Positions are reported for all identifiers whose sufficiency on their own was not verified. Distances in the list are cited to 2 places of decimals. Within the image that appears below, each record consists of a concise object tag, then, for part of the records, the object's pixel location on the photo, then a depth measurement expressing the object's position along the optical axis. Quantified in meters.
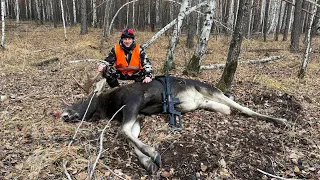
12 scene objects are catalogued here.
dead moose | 3.47
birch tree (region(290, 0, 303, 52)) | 10.76
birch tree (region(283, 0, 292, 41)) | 15.77
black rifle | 3.60
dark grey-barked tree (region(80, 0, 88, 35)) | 14.18
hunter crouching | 4.20
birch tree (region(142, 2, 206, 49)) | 5.94
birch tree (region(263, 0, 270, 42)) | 14.92
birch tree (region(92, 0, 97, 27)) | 19.27
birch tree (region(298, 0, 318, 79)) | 6.15
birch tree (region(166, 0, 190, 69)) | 6.17
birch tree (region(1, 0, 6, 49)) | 9.41
